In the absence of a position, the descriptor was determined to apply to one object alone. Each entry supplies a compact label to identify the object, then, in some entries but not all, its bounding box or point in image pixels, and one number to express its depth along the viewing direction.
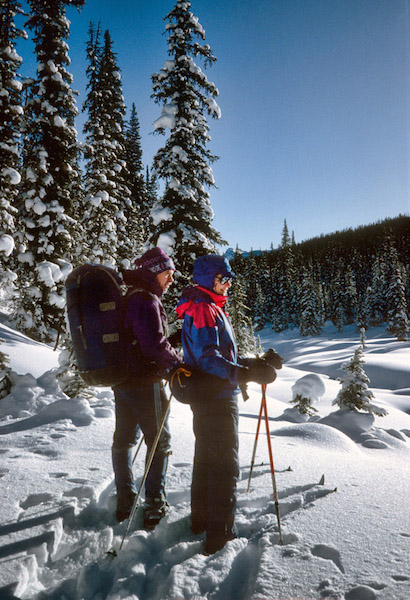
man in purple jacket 2.78
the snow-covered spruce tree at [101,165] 20.08
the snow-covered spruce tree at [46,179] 14.41
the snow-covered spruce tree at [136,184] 31.31
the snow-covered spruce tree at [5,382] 6.76
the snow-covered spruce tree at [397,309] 47.84
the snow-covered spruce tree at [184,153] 12.21
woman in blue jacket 2.56
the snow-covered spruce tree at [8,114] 14.35
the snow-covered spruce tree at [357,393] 8.23
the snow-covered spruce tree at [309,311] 57.62
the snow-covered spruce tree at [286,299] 68.40
